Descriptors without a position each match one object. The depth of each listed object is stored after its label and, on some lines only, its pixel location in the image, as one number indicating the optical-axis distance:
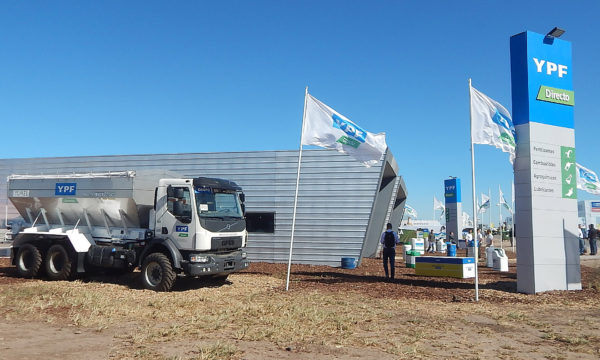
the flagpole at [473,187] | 11.57
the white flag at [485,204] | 42.97
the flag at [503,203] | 42.64
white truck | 12.15
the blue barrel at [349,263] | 18.52
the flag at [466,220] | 68.56
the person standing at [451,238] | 33.83
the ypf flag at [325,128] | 13.28
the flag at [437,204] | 58.81
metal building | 19.23
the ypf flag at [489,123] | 12.56
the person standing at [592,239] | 30.19
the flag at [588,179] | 16.37
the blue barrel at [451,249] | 26.25
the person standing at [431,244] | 35.34
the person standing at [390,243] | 15.02
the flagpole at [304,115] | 13.28
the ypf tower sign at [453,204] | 33.56
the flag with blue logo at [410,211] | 56.73
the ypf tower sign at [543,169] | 13.00
